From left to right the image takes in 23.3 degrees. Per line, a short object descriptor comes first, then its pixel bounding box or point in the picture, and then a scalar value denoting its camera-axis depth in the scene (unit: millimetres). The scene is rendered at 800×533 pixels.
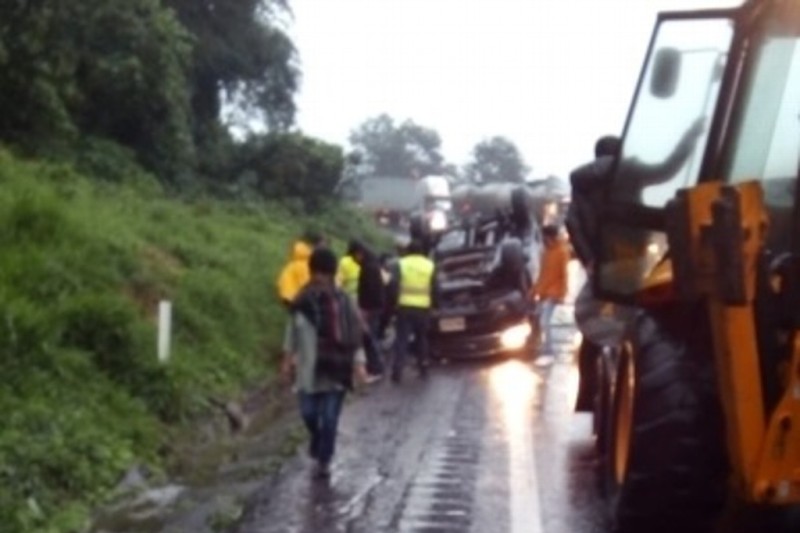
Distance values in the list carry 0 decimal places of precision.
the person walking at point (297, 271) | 21564
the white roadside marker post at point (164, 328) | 19227
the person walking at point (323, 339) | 14242
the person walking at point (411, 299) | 22547
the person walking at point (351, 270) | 23781
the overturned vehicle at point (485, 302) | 24766
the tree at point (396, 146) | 108625
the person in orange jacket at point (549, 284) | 24078
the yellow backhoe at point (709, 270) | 8320
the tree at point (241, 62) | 44688
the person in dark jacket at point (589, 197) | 11375
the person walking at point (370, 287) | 23297
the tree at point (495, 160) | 111875
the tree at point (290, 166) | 45156
